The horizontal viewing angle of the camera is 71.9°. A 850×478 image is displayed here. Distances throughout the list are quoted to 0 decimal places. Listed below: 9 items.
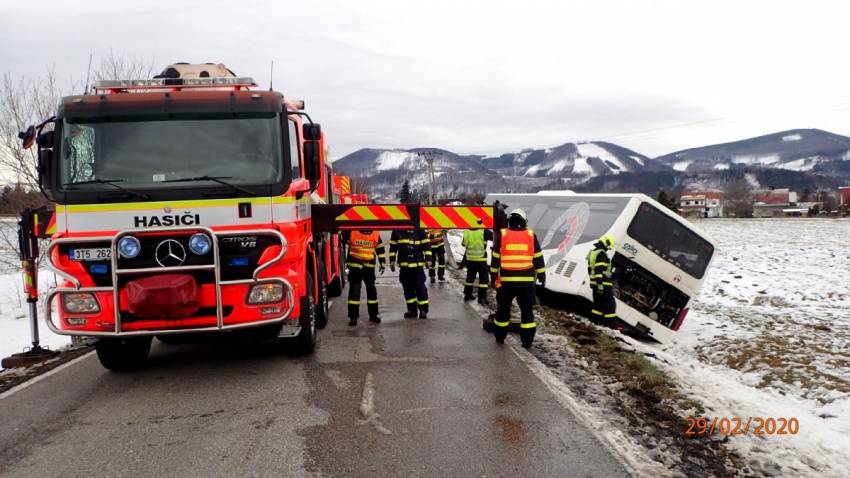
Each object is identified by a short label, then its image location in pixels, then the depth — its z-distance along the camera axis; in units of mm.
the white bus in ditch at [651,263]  11305
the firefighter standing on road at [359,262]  8945
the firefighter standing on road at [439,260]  14477
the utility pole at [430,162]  48406
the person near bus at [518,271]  7445
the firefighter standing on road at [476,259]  11109
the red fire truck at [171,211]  5492
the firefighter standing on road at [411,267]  9477
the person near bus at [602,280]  9867
